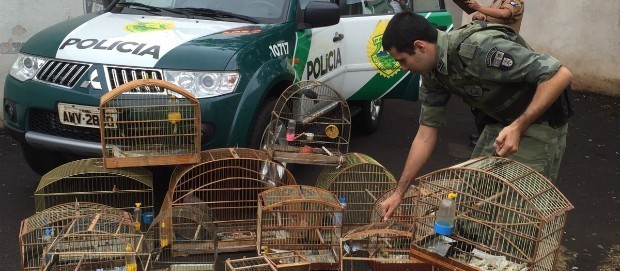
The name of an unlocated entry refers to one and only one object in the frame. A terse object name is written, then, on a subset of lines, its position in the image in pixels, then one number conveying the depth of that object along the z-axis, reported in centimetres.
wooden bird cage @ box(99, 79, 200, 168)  386
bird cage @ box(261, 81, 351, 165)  433
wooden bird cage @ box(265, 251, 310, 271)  330
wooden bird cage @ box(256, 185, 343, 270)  359
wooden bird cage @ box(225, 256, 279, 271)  318
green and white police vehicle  409
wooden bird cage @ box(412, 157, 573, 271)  281
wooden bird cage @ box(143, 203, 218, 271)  365
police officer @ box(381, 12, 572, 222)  298
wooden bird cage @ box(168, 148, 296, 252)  397
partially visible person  514
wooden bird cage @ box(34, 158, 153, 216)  395
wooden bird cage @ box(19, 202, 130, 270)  331
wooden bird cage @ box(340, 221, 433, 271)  343
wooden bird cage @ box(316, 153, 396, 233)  444
